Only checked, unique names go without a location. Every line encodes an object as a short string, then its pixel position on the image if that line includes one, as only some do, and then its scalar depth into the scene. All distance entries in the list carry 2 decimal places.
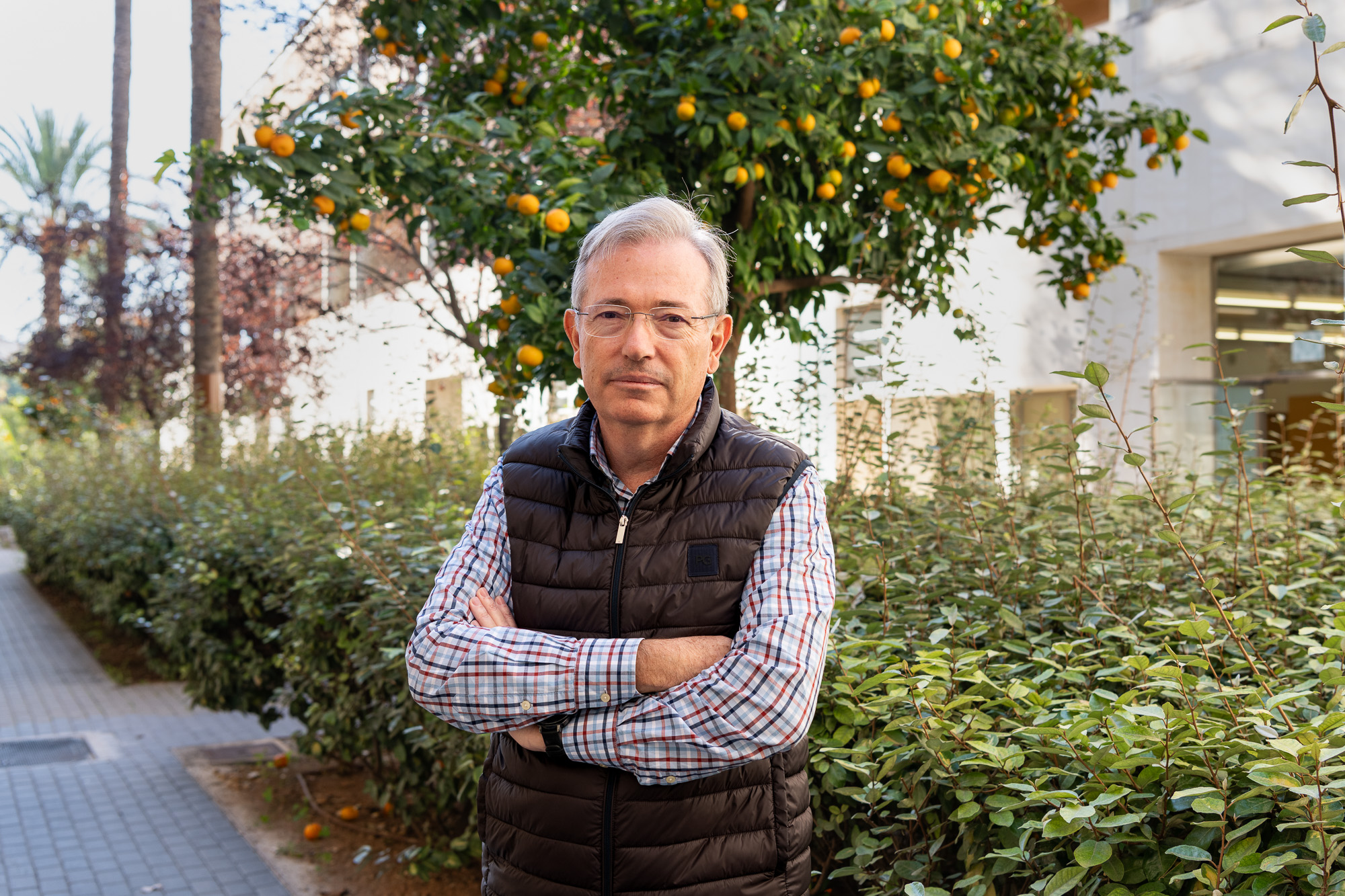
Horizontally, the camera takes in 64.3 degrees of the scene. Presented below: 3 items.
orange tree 4.09
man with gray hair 1.84
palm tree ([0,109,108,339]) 15.43
